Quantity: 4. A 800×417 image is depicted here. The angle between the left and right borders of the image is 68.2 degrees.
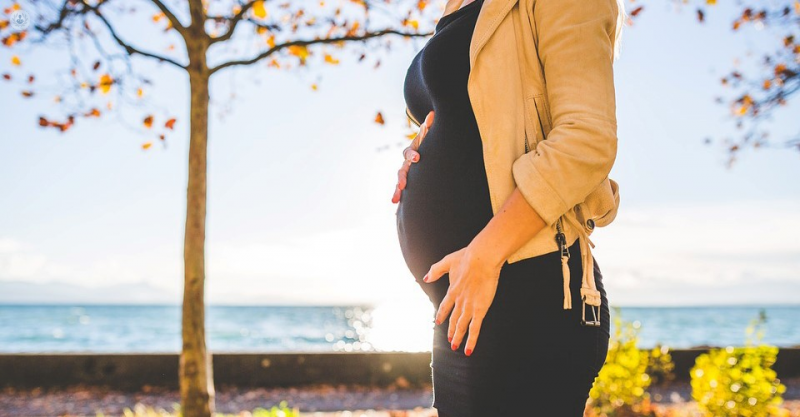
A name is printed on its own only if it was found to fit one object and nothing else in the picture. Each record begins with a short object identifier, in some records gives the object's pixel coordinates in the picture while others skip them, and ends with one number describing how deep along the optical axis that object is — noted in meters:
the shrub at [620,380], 5.14
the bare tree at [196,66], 4.36
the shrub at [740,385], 4.53
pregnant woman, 1.07
